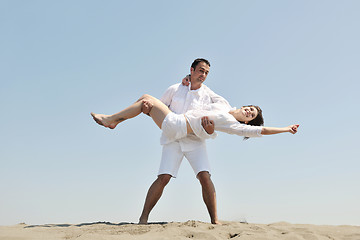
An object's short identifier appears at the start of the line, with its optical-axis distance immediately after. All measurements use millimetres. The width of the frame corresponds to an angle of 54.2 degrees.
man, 5086
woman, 4906
